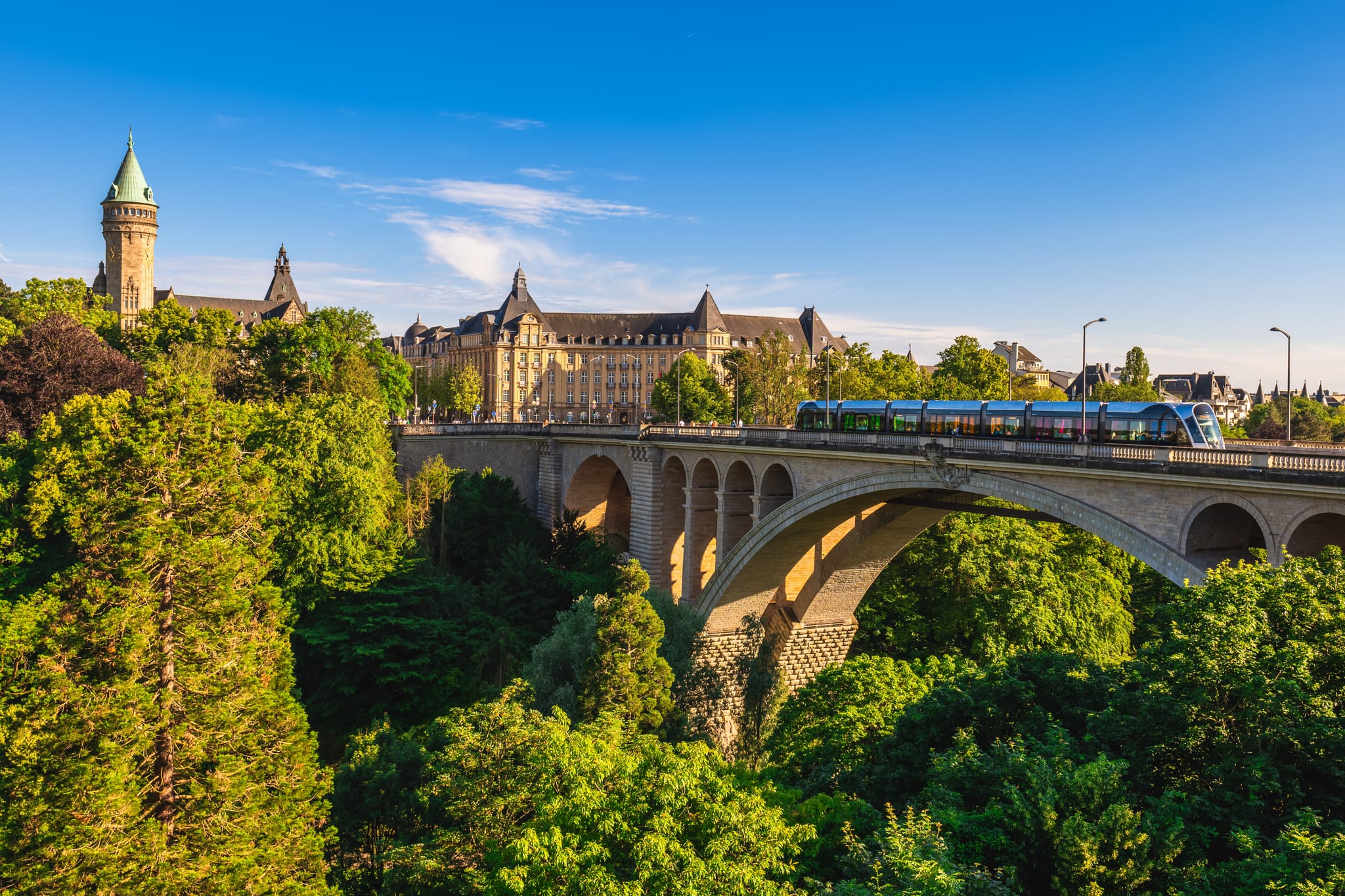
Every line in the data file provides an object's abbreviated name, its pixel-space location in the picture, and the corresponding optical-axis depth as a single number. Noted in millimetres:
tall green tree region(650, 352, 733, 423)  87250
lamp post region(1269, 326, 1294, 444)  24822
